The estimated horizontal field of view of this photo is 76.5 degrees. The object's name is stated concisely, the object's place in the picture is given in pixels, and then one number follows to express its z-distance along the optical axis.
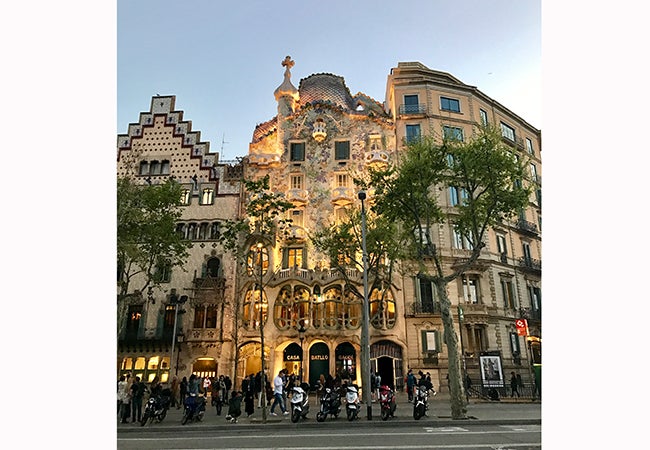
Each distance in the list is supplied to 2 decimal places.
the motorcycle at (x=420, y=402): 14.33
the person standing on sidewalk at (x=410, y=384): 21.48
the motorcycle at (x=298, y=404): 14.58
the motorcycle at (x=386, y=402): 14.55
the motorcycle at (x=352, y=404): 14.50
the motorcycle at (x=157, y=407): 15.55
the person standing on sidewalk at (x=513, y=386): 23.69
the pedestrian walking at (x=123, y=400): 16.34
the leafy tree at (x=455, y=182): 16.47
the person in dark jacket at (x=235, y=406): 15.39
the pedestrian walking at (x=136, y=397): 16.67
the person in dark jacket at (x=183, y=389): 21.67
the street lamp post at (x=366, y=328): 14.97
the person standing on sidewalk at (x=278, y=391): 16.81
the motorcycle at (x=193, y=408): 15.41
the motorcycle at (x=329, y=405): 14.58
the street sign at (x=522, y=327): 23.78
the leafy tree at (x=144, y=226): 19.02
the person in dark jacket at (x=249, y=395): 16.86
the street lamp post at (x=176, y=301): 28.23
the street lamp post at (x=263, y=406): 14.75
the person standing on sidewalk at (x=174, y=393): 21.66
